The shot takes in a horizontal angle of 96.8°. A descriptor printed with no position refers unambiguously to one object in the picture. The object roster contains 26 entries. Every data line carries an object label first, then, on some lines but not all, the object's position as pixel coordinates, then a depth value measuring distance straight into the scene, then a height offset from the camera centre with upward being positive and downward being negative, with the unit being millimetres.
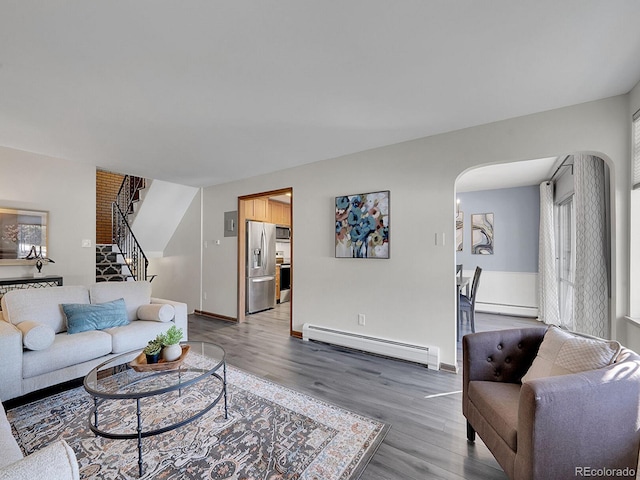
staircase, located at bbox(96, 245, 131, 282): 5051 -438
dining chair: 3939 -850
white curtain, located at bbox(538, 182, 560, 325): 4754 -350
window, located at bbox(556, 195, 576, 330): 4312 -232
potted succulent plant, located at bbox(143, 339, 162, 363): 2016 -785
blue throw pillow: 2721 -740
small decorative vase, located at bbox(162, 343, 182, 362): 2070 -810
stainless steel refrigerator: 5332 -469
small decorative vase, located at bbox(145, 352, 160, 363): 2016 -824
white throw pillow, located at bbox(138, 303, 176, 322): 3193 -799
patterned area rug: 1661 -1325
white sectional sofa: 2205 -858
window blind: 2129 +705
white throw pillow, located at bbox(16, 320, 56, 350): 2273 -763
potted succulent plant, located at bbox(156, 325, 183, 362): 2072 -761
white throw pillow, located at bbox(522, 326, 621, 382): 1412 -587
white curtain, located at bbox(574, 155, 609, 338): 2541 -109
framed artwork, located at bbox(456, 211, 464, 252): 6129 +368
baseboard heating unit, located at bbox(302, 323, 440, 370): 3043 -1216
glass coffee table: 1739 -1103
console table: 3369 -505
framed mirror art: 3496 +80
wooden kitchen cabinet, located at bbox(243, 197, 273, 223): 5262 +642
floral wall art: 3412 +218
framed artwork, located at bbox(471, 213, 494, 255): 5816 +192
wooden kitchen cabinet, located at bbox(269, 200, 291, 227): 6245 +686
